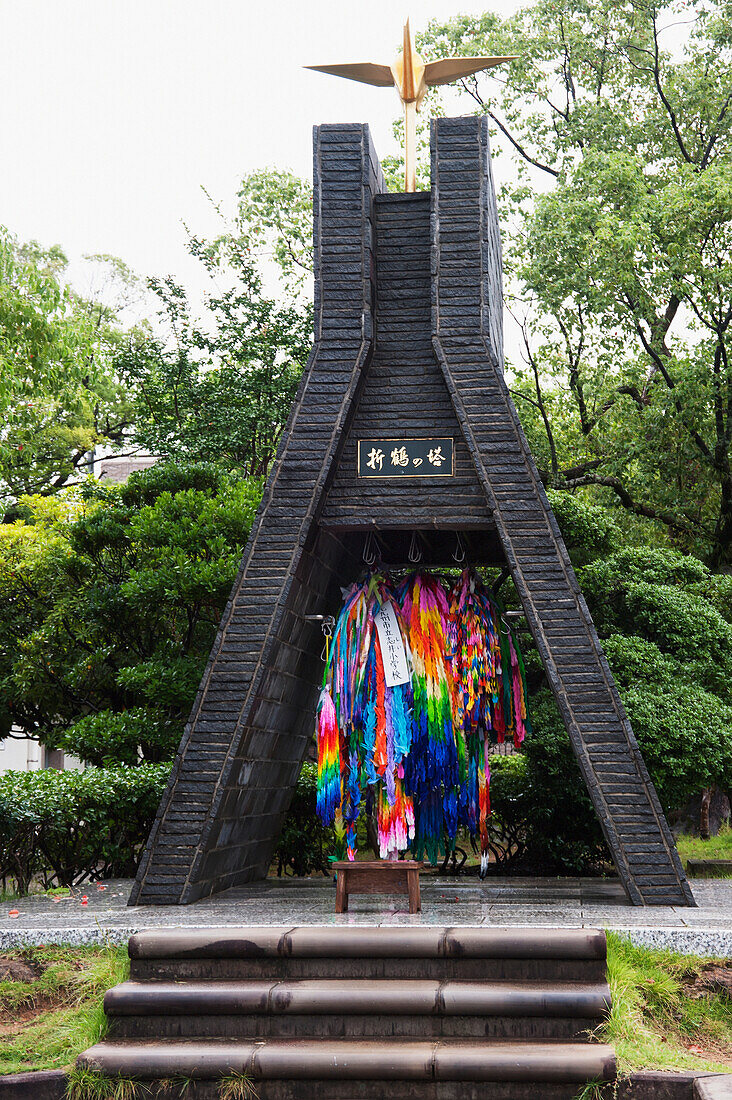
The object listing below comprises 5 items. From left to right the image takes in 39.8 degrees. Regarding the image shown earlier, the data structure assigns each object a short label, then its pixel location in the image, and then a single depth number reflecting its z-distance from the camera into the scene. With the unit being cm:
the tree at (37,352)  852
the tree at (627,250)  1145
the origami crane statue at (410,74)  713
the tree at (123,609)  892
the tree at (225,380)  1348
